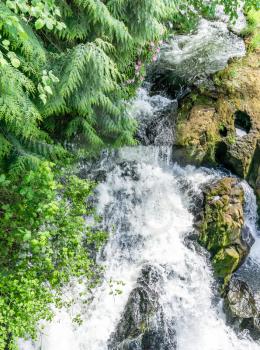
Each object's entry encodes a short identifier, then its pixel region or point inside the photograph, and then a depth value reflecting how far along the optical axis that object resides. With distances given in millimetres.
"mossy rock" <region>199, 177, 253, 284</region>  8008
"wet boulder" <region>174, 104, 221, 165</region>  9141
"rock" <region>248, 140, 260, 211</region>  9469
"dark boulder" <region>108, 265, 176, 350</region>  6793
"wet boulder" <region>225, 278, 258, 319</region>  7566
